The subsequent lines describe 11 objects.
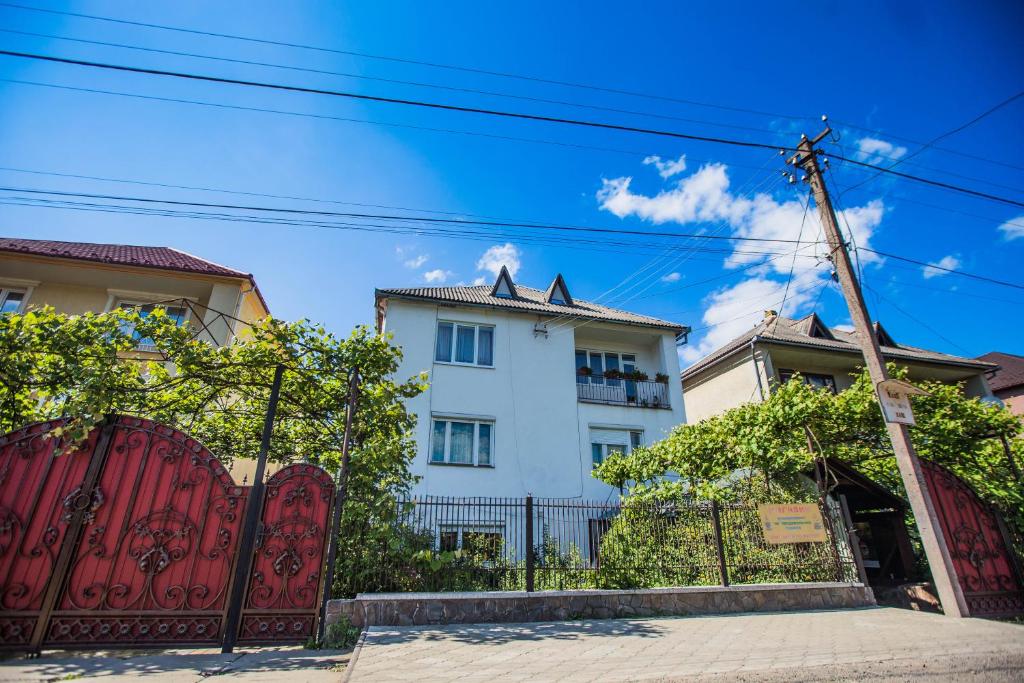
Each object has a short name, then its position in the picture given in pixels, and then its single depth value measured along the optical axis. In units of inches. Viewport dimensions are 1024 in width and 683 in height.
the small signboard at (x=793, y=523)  305.3
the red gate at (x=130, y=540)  191.2
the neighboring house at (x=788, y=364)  642.2
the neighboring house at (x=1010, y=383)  945.5
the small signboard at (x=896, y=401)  284.8
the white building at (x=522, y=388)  514.0
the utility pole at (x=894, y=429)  261.4
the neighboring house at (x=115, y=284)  507.8
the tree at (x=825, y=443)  350.6
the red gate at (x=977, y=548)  273.7
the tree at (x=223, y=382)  228.1
